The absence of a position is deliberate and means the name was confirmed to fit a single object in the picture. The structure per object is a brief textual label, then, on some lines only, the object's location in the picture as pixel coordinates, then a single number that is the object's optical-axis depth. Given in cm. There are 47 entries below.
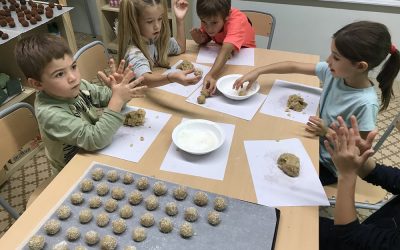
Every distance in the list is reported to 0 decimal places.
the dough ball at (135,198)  96
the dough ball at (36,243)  82
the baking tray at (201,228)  85
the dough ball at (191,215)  91
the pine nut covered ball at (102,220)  90
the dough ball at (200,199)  96
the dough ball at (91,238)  85
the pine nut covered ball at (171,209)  93
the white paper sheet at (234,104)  140
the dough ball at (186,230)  87
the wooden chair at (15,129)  124
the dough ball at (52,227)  87
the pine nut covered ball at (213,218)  90
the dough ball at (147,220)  90
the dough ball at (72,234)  86
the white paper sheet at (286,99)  139
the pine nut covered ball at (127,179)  103
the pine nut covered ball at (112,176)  104
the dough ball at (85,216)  90
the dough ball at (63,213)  91
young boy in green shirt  113
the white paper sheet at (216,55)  183
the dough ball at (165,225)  88
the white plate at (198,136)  118
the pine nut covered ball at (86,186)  100
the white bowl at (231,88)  148
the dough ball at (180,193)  98
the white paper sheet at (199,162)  109
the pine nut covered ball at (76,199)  96
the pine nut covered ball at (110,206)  94
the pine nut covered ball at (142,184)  101
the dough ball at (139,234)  86
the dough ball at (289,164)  107
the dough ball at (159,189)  99
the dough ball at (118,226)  88
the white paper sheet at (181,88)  155
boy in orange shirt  175
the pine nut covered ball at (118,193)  98
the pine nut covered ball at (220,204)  94
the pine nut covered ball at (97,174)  104
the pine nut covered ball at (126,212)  92
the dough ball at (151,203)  95
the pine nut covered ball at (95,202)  95
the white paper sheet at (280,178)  99
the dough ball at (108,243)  83
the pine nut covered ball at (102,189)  99
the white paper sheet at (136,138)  116
